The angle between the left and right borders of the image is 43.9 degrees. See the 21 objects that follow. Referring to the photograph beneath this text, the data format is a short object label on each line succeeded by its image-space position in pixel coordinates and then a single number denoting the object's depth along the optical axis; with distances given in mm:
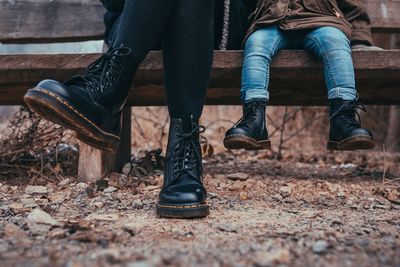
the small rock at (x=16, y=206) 1686
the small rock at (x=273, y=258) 1004
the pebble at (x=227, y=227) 1338
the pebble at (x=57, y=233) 1229
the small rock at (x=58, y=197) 1858
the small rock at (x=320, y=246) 1088
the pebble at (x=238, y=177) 2330
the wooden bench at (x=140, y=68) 1907
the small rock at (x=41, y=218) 1378
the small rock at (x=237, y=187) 2096
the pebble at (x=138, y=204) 1701
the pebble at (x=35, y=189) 2019
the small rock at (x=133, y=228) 1288
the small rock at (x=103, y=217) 1488
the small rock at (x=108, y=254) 1025
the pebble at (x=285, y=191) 2006
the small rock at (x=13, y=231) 1271
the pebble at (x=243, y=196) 1901
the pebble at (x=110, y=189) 2016
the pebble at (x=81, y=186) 2075
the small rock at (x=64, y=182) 2171
